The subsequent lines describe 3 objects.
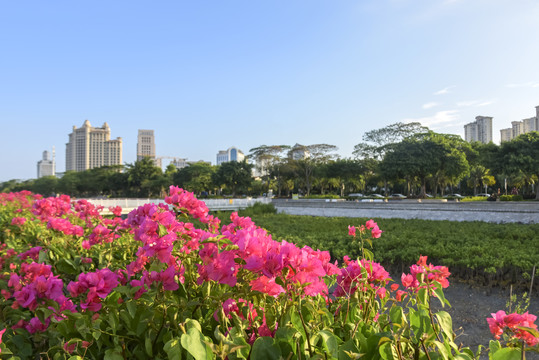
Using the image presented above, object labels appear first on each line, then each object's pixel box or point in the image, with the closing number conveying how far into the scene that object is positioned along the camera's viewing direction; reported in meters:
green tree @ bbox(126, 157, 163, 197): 48.27
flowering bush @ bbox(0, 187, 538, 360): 1.02
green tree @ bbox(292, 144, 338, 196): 41.78
